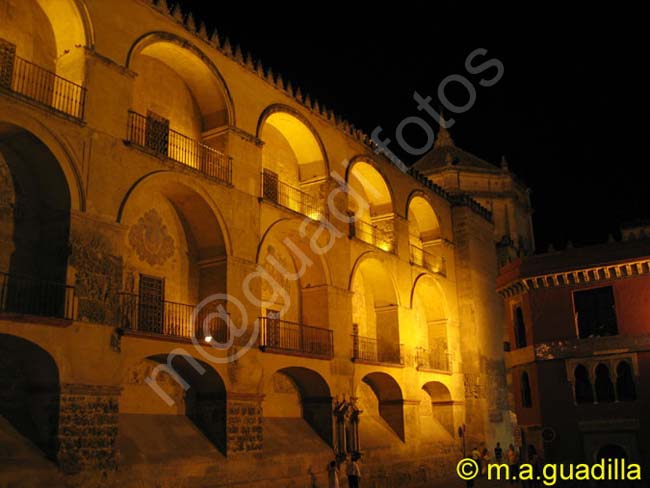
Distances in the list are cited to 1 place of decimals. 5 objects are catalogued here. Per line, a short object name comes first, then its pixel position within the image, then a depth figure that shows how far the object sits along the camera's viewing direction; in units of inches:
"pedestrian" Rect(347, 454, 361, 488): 729.0
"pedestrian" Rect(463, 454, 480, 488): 777.6
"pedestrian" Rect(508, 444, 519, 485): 820.6
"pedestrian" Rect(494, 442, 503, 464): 1117.9
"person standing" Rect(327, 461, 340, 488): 674.2
